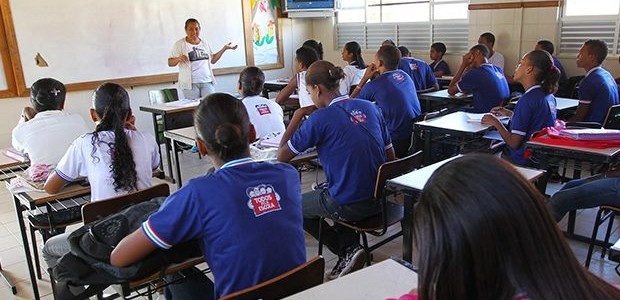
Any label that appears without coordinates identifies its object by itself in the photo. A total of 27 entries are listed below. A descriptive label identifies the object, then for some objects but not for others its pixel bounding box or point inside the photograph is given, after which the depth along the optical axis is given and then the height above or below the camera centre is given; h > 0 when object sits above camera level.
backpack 1.62 -0.71
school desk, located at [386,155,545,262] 2.33 -0.76
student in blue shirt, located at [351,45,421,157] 4.02 -0.60
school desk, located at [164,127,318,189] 3.06 -0.77
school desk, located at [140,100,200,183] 4.79 -0.77
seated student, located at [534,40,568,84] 5.74 -0.40
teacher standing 6.04 -0.39
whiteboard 6.09 -0.01
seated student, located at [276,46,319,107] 4.52 -0.47
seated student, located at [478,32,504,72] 6.42 -0.41
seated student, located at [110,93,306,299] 1.52 -0.55
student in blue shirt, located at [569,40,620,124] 4.07 -0.64
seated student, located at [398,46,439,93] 5.69 -0.61
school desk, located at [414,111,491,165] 3.48 -0.75
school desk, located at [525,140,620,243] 2.74 -0.77
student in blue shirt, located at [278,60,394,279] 2.65 -0.64
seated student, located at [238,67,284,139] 3.48 -0.54
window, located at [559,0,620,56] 5.69 -0.16
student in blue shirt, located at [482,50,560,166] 3.23 -0.57
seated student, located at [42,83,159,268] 2.36 -0.56
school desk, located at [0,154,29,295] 2.82 -0.71
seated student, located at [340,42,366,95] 5.33 -0.47
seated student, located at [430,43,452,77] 7.04 -0.60
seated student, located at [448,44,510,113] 4.67 -0.64
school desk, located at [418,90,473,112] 5.10 -0.82
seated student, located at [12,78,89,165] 2.78 -0.50
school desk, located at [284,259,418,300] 1.41 -0.73
